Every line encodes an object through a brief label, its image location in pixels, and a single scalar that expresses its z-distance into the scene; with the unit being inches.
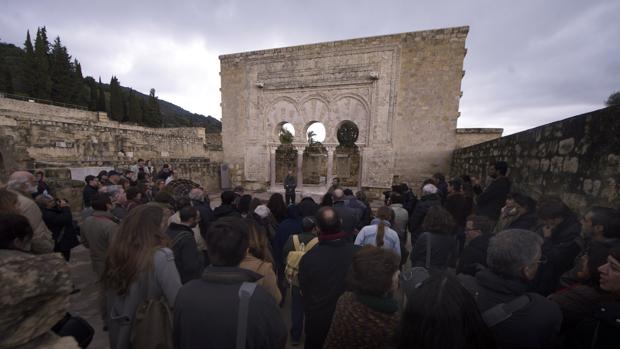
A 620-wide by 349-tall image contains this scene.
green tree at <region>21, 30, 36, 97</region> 1169.4
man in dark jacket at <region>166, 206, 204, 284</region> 81.9
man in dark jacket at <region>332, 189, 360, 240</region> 130.2
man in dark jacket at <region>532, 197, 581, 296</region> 76.8
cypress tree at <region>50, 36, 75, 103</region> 1282.0
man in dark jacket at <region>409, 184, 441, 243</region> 134.5
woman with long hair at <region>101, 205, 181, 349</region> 62.6
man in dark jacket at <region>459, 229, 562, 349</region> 45.9
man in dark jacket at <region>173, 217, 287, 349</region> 46.8
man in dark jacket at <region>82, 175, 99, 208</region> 167.5
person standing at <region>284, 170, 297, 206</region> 326.8
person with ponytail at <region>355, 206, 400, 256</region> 105.7
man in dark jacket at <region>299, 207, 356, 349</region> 72.6
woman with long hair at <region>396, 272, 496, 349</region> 37.2
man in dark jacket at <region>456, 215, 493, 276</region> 85.0
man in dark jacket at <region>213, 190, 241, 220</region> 126.5
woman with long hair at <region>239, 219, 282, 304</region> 65.9
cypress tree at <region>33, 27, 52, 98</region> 1177.4
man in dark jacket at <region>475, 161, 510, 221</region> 141.9
